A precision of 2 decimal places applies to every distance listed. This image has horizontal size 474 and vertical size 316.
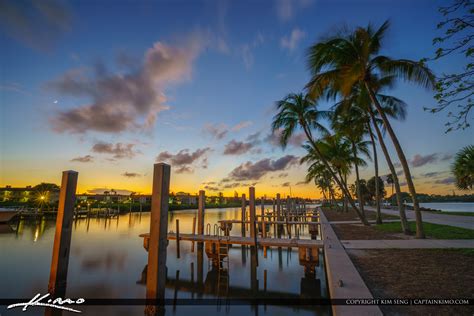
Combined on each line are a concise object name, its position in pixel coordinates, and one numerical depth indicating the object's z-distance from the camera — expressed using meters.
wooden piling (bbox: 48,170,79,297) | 6.58
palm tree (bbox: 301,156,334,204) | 29.21
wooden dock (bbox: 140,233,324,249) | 9.59
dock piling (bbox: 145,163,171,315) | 5.29
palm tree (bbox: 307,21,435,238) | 10.55
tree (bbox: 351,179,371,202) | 66.04
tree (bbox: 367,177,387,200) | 67.56
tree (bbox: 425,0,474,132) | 4.26
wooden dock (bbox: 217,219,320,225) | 18.27
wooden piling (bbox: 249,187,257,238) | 12.16
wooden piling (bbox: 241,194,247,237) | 19.62
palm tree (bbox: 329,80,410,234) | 12.24
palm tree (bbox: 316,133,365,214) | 22.25
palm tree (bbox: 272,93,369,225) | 16.02
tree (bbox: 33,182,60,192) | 86.32
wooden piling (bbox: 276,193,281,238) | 23.48
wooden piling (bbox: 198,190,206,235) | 13.98
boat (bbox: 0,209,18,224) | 25.88
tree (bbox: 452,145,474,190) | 24.30
